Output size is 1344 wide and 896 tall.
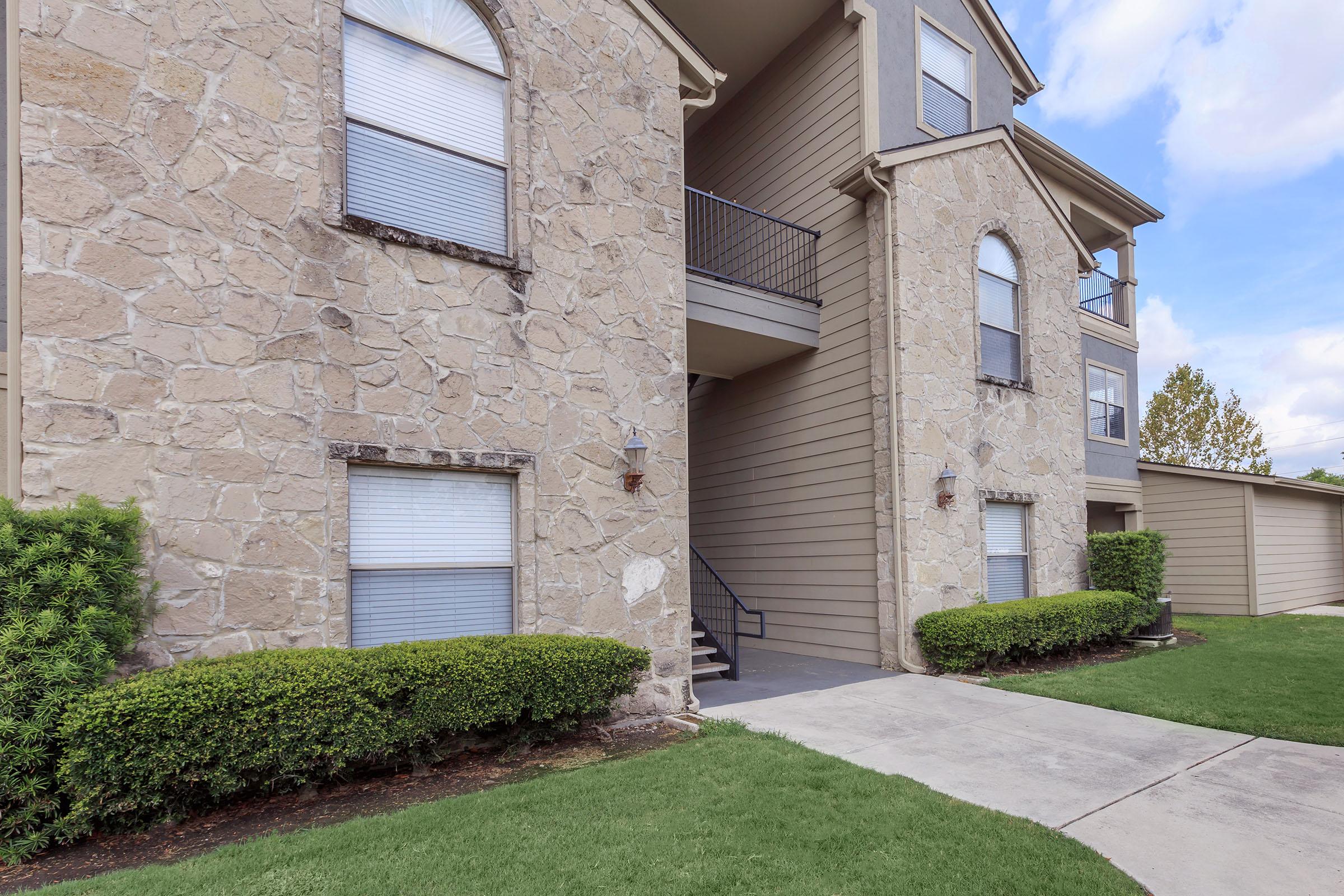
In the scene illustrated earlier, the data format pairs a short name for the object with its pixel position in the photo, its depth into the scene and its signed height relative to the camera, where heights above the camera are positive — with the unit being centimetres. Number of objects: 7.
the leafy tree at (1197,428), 2328 +165
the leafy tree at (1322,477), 3309 -1
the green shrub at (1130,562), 1009 -116
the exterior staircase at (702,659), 734 -183
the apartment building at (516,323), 428 +135
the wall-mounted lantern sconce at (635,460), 603 +22
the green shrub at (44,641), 342 -72
